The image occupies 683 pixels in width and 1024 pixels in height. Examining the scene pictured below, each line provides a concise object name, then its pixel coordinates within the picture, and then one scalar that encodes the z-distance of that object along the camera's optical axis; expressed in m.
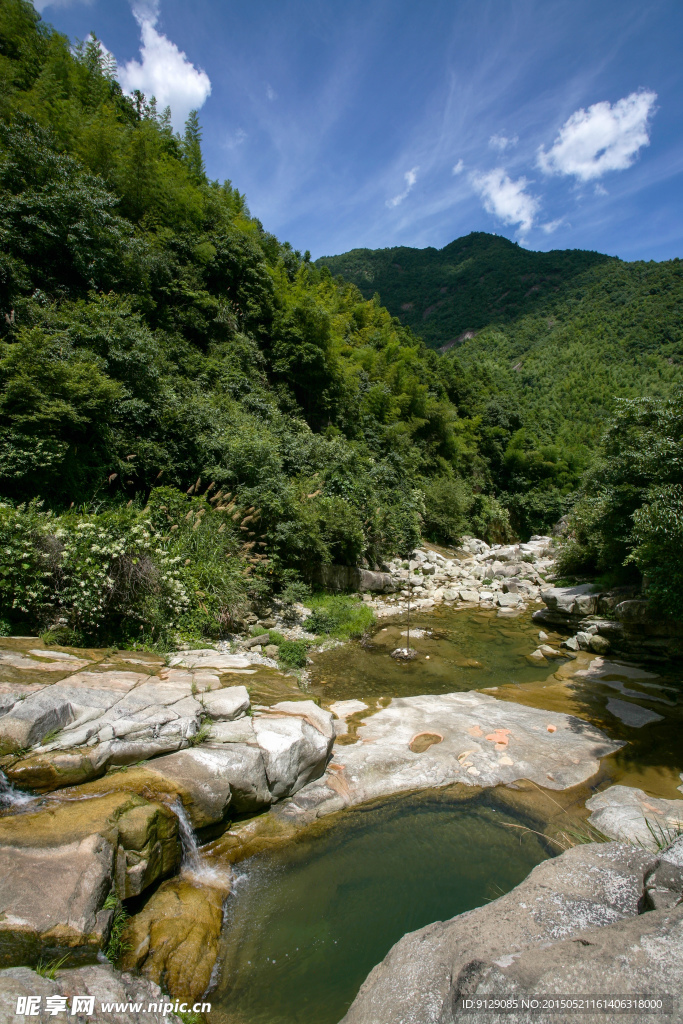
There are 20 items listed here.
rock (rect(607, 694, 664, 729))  6.44
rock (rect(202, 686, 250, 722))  5.04
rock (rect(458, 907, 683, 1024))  1.88
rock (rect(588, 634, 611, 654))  9.11
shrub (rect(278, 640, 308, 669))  8.11
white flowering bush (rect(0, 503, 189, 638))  5.89
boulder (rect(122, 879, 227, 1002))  2.89
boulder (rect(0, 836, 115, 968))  2.63
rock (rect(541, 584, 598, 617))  10.30
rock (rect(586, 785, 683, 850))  4.04
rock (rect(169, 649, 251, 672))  6.35
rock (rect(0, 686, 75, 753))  3.74
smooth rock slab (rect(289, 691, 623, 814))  4.95
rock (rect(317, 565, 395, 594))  12.91
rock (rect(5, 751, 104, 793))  3.59
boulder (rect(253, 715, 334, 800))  4.72
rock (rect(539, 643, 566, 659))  9.28
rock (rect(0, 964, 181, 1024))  2.07
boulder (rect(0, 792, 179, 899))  3.21
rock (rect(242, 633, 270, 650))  8.44
